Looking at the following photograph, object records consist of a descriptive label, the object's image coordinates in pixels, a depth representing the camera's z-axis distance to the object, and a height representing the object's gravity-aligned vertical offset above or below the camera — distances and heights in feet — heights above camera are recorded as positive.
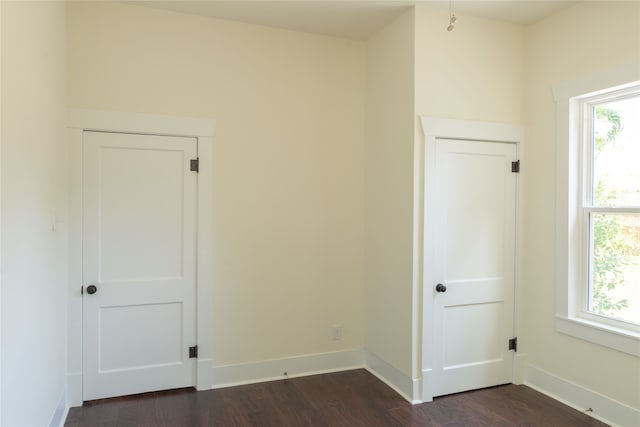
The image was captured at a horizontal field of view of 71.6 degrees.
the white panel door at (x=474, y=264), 10.80 -1.27
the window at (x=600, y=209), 9.48 +0.12
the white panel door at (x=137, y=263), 10.32 -1.22
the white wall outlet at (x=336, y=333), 12.49 -3.38
